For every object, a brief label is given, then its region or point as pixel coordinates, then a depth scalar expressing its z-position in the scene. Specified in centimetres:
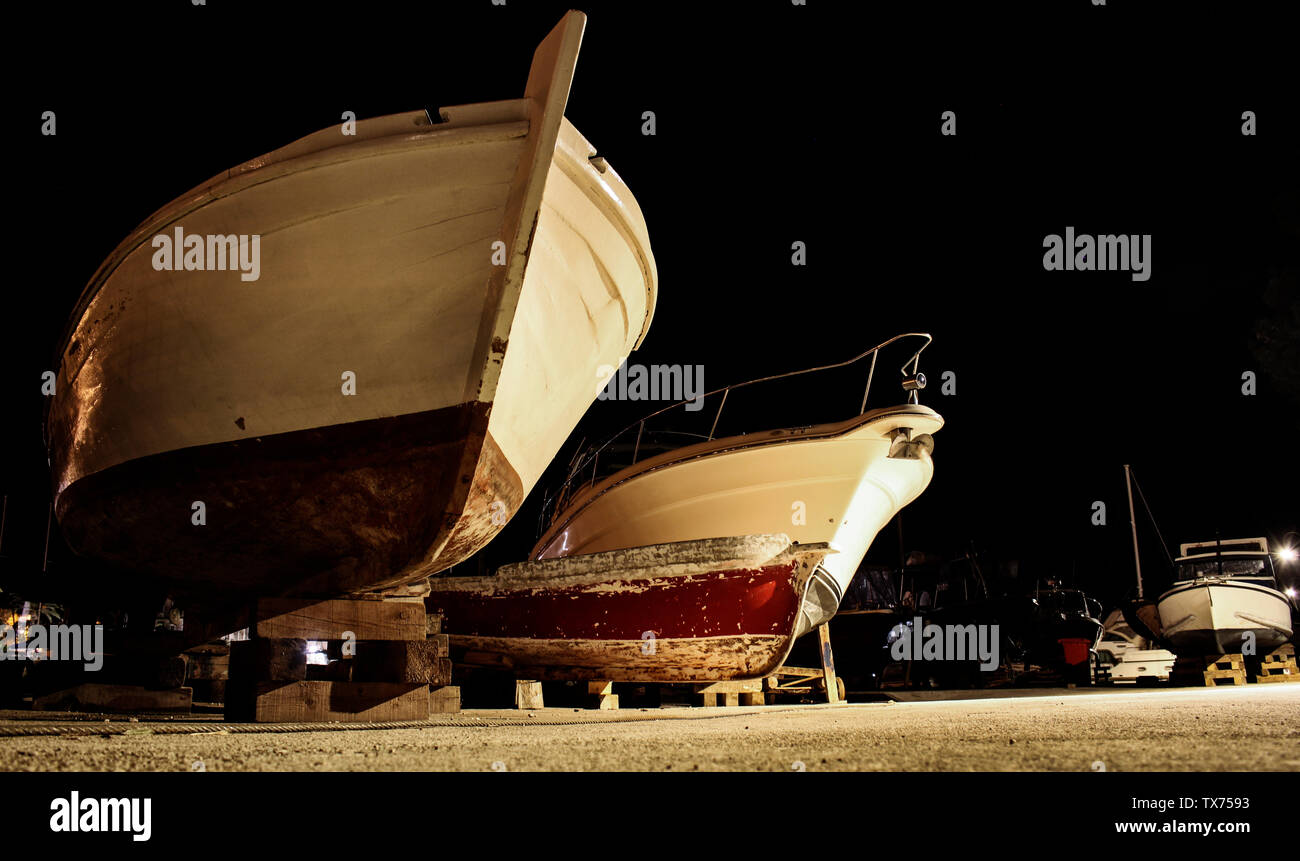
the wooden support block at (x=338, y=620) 323
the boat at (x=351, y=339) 283
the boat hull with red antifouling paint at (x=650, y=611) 536
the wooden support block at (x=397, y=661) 342
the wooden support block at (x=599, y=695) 637
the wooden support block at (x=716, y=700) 713
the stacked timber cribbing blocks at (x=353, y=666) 312
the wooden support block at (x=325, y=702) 308
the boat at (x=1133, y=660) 1584
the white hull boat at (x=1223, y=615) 1126
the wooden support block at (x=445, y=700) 384
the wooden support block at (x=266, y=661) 314
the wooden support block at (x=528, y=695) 603
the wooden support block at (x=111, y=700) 411
